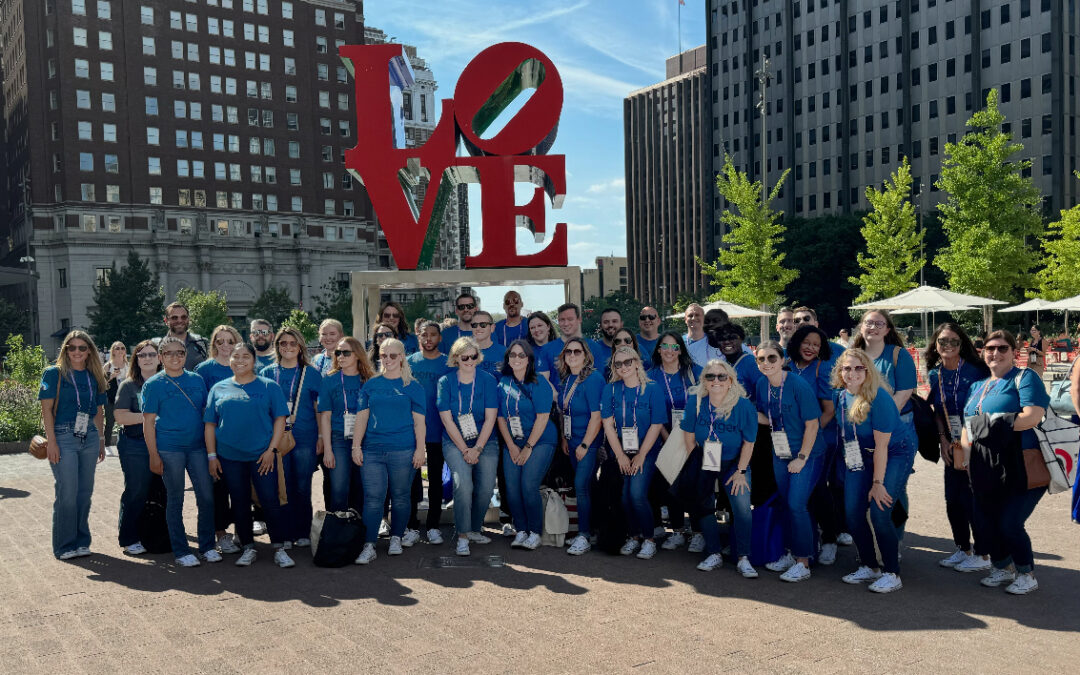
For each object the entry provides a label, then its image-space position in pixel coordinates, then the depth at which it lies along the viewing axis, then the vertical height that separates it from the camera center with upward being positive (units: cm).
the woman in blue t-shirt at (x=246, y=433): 661 -87
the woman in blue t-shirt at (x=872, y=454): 572 -103
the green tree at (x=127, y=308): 5966 +172
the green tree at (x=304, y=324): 4391 +12
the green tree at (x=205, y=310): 5606 +133
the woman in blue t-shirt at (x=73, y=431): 712 -88
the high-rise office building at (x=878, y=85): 6406 +2099
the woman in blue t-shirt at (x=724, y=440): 633 -99
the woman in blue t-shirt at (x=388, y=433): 687 -94
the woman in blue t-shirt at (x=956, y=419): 630 -86
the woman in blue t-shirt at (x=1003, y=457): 555 -97
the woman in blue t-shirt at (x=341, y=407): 698 -71
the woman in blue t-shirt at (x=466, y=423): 710 -90
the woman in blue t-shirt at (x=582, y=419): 702 -87
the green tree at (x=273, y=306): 6638 +172
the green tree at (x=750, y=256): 3438 +255
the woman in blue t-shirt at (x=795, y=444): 611 -100
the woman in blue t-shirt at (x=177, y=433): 669 -86
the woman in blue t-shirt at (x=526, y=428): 709 -95
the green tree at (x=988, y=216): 3102 +361
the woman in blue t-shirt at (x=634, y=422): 679 -88
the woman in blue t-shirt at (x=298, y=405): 713 -70
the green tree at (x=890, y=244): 3453 +286
